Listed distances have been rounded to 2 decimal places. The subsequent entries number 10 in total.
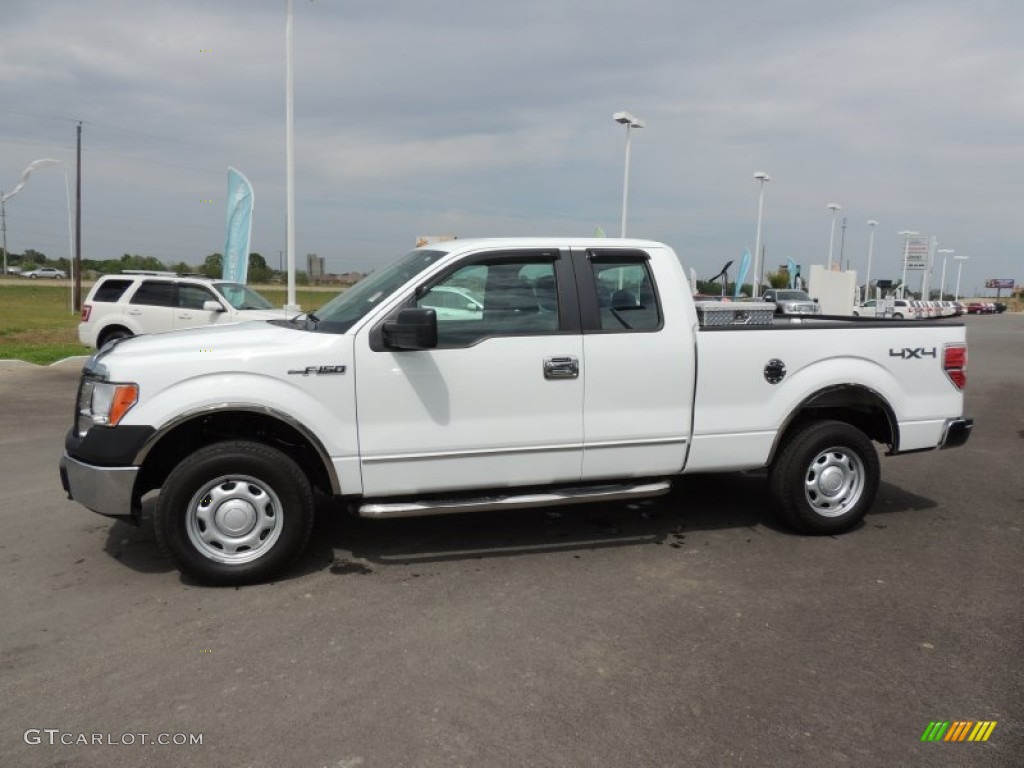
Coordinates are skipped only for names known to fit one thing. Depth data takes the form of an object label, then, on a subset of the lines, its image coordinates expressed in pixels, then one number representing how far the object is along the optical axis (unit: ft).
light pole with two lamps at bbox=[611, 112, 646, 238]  82.38
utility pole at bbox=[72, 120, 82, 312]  118.42
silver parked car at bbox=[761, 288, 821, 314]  114.64
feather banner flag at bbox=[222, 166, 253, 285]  69.00
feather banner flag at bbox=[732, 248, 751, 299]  132.55
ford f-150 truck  14.03
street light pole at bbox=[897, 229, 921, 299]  211.82
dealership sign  209.05
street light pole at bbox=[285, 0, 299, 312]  54.80
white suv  47.83
